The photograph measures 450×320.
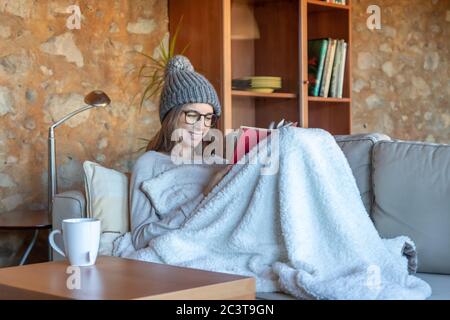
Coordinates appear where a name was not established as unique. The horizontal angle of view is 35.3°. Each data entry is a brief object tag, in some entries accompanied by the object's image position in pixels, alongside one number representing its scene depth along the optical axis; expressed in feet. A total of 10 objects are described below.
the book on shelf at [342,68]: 12.17
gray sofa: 6.47
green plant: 10.43
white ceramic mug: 5.05
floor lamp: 8.36
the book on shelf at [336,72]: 12.05
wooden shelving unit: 10.12
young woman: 7.07
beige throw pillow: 7.16
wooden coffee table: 4.35
